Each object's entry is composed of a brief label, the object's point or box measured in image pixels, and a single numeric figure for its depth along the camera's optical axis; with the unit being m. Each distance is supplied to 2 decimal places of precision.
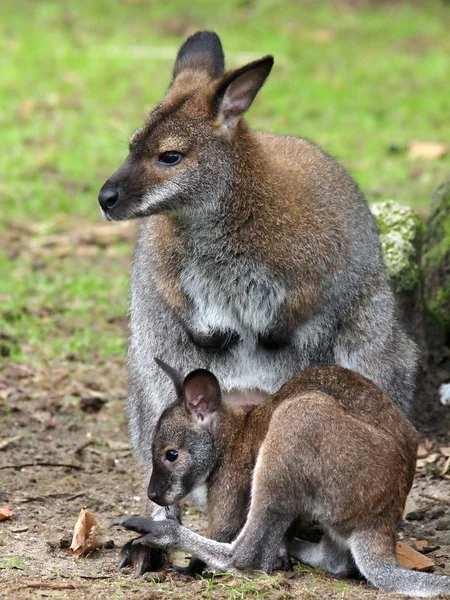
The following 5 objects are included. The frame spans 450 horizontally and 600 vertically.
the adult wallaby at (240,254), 8.93
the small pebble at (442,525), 9.59
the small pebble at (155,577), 8.20
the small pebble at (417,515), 9.94
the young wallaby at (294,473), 7.73
